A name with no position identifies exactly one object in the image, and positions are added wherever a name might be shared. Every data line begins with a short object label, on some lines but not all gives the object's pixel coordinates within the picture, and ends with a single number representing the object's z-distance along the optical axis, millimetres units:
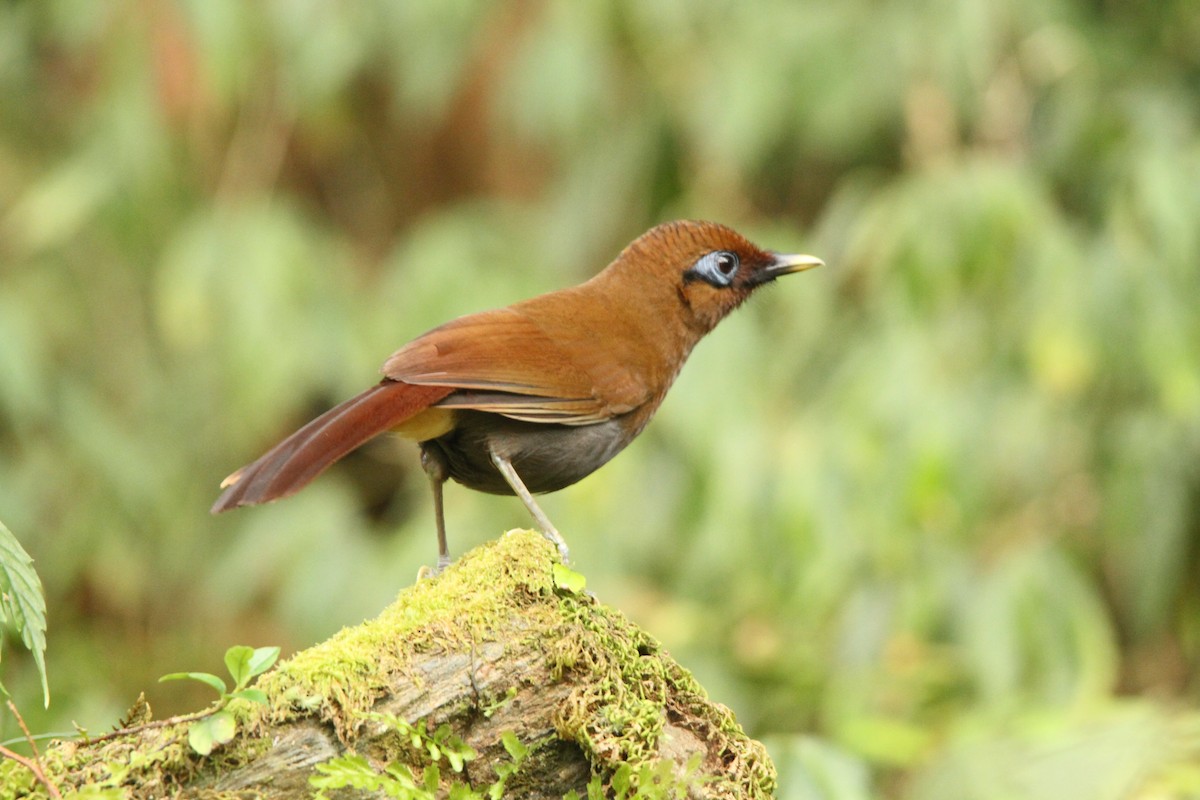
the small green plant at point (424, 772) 4164
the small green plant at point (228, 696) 4055
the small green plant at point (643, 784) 4570
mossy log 4203
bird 5559
